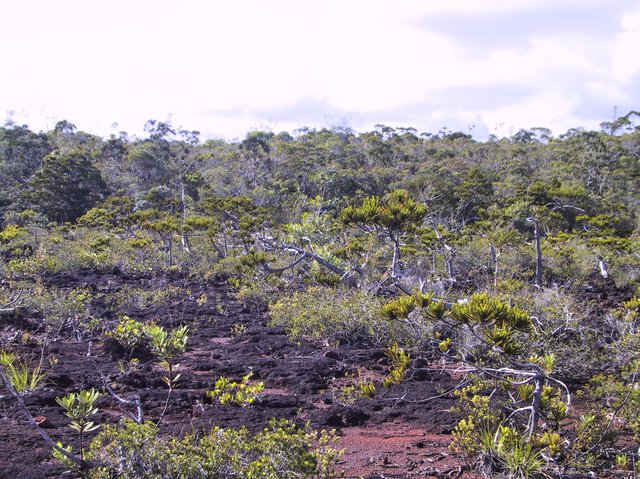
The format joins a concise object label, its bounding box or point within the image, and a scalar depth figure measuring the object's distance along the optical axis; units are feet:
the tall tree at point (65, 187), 78.64
